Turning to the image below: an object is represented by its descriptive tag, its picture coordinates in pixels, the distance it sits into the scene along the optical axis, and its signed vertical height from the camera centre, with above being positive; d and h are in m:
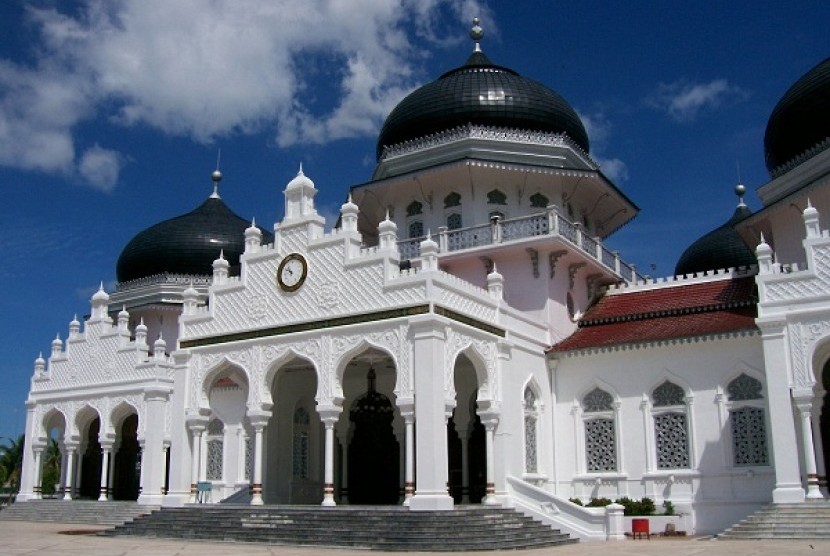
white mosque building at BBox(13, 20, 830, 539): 16.70 +2.53
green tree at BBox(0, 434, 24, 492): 47.22 +1.07
